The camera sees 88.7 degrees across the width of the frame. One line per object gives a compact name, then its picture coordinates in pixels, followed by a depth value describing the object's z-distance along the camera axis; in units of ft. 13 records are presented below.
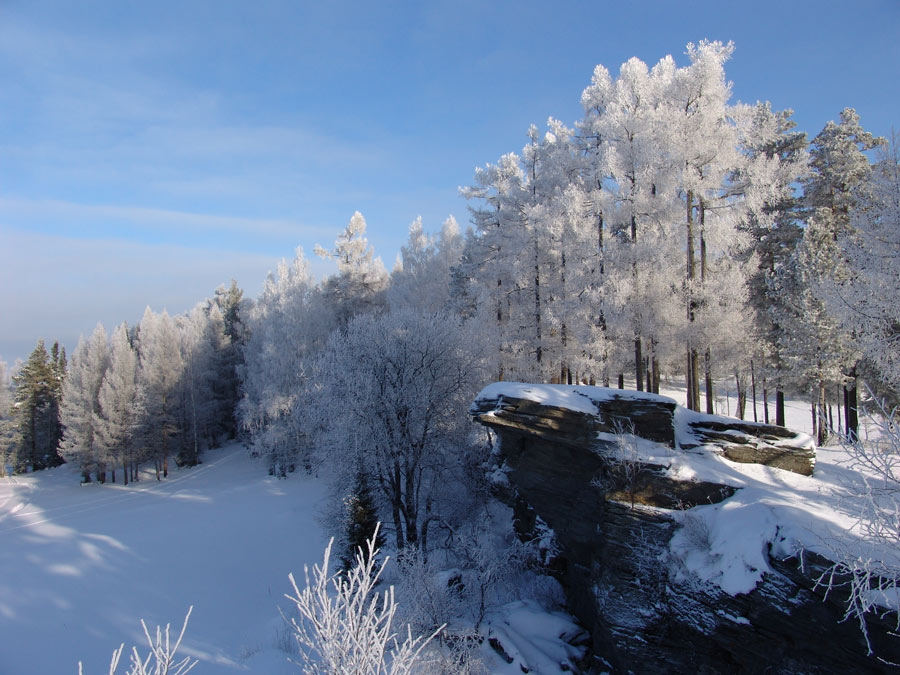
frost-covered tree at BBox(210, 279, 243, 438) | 153.58
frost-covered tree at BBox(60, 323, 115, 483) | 115.03
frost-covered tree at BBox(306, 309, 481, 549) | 52.06
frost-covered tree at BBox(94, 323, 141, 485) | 113.70
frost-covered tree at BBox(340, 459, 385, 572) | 49.26
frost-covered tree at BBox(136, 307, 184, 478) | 121.70
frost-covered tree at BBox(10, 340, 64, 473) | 139.74
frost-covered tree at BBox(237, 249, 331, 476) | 100.78
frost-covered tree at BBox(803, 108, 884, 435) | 61.67
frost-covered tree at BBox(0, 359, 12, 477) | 129.49
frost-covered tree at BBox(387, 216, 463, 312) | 97.76
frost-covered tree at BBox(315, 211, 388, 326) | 106.83
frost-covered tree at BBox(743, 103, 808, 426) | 69.10
